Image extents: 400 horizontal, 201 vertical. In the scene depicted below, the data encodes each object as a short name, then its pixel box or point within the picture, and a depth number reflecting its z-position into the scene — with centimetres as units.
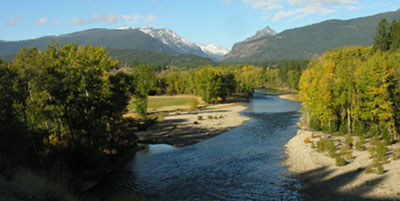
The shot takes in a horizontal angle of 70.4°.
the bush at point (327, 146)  3640
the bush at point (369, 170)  2841
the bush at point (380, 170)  2757
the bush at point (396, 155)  3139
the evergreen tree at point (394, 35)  8729
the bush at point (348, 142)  3920
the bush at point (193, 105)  10011
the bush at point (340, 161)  3175
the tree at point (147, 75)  15985
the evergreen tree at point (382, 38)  9362
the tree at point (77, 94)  3134
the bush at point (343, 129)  4909
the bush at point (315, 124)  5350
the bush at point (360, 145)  3716
